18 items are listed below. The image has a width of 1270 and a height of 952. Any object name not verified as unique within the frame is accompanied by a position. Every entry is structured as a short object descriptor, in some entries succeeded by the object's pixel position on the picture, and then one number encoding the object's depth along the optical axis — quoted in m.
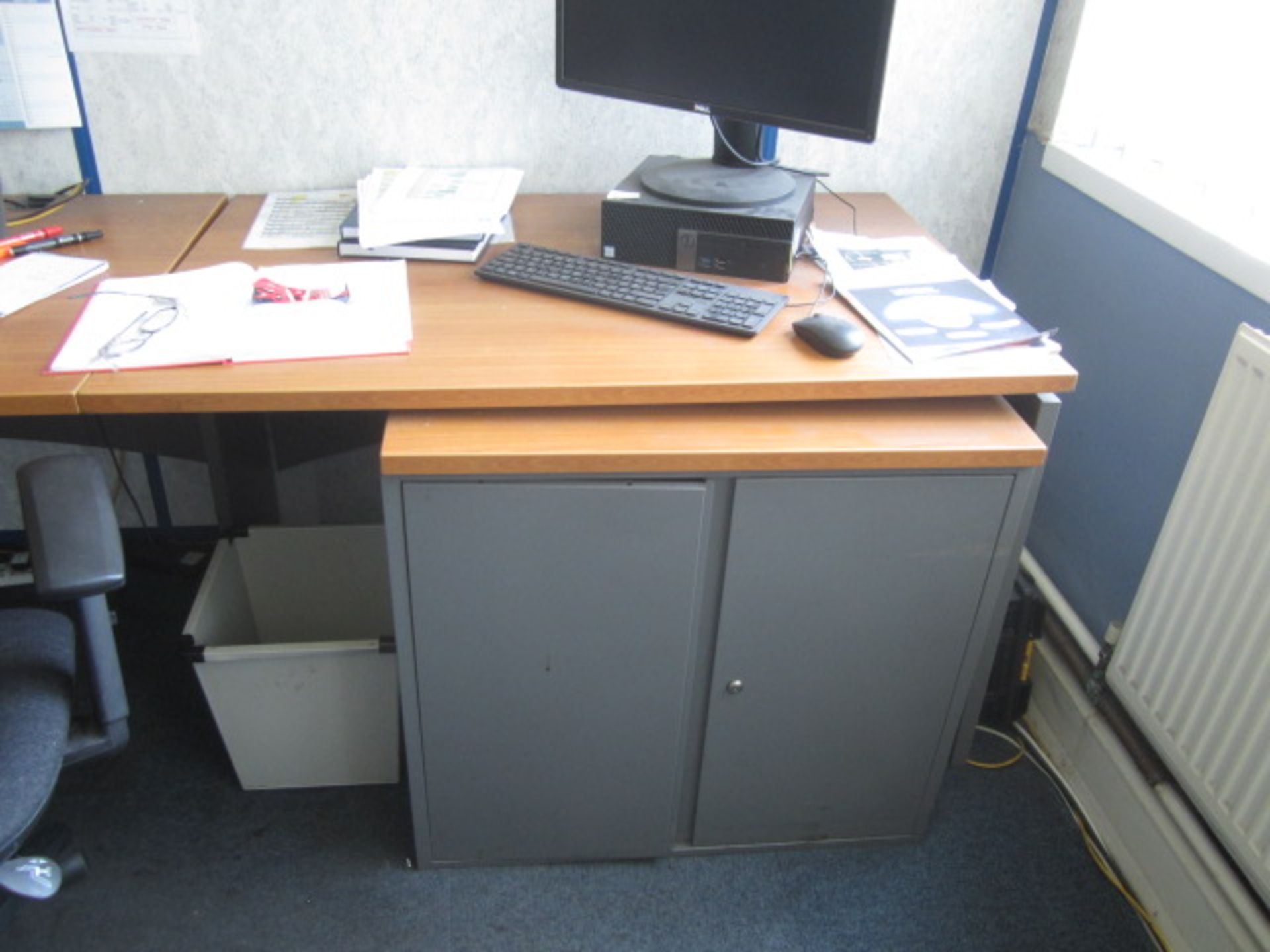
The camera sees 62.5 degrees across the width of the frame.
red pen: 1.51
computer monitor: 1.38
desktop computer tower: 1.47
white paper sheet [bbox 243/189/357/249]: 1.58
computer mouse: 1.27
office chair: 0.98
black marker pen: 1.52
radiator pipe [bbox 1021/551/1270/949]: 1.30
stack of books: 1.53
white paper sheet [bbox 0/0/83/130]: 1.61
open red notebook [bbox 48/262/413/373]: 1.24
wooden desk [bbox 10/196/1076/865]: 1.21
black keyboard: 1.35
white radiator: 1.24
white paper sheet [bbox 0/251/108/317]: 1.37
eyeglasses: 1.25
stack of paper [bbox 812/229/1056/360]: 1.32
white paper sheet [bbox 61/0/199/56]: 1.63
